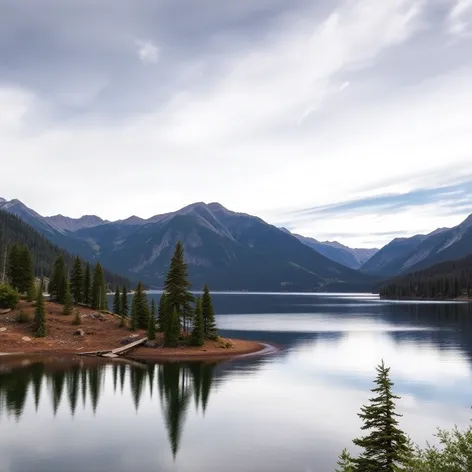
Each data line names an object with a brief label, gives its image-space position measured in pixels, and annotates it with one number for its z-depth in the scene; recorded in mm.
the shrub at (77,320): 105688
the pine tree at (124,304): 121962
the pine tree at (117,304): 129675
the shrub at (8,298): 108750
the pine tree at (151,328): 99125
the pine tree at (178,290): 101125
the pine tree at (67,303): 111688
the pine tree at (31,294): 117750
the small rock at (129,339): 98525
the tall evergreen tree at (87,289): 124812
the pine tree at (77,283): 125188
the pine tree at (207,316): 101125
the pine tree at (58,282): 122938
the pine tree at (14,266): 125938
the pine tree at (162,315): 104881
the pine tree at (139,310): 107812
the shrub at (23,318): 103438
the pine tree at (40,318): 98938
